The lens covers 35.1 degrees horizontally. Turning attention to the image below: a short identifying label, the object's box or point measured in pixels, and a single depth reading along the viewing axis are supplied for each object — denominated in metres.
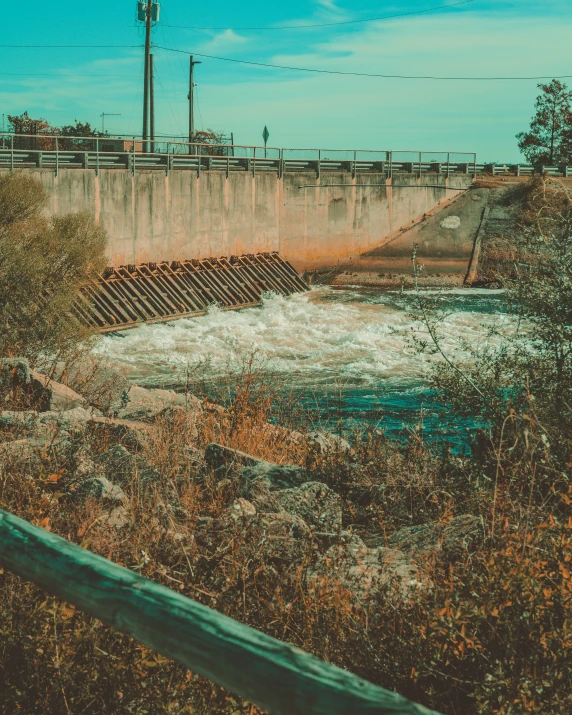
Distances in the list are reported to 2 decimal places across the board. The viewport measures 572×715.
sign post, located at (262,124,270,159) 41.59
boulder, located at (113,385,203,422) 10.23
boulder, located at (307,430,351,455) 8.37
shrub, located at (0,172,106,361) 16.11
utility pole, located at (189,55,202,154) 50.84
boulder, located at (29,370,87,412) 10.30
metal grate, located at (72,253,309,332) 23.92
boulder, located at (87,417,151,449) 8.34
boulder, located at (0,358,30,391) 10.50
